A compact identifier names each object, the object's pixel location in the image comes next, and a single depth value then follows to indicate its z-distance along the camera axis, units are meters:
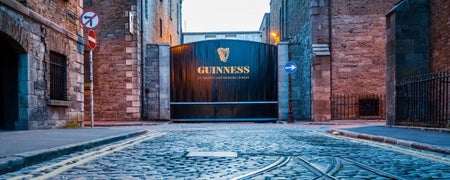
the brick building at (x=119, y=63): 20.22
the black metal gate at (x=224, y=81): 21.61
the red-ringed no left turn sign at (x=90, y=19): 12.74
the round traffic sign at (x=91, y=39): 12.52
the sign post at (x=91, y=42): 12.55
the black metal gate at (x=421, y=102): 11.98
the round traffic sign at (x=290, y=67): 19.59
